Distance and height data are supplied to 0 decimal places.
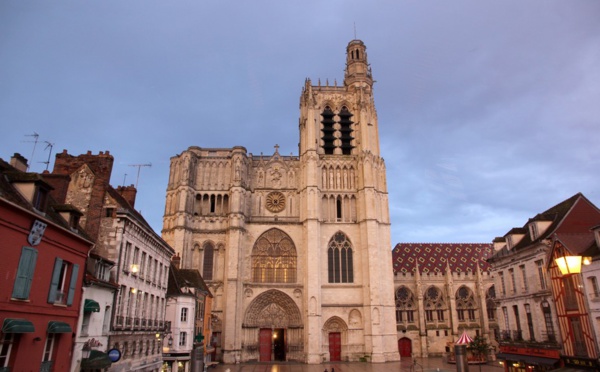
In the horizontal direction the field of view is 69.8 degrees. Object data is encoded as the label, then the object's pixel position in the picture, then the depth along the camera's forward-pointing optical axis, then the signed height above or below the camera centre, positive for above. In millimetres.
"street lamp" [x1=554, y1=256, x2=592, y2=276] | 8855 +1227
